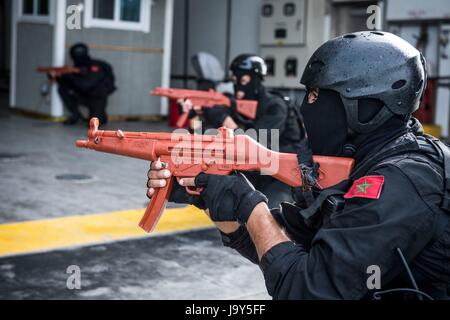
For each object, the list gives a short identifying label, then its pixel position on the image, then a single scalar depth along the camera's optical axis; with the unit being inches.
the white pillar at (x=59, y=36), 563.5
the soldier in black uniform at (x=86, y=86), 546.9
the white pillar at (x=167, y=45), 637.3
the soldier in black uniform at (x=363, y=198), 77.9
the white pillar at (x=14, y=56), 621.9
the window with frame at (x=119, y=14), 587.2
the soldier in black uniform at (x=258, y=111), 238.1
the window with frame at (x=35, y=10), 584.3
